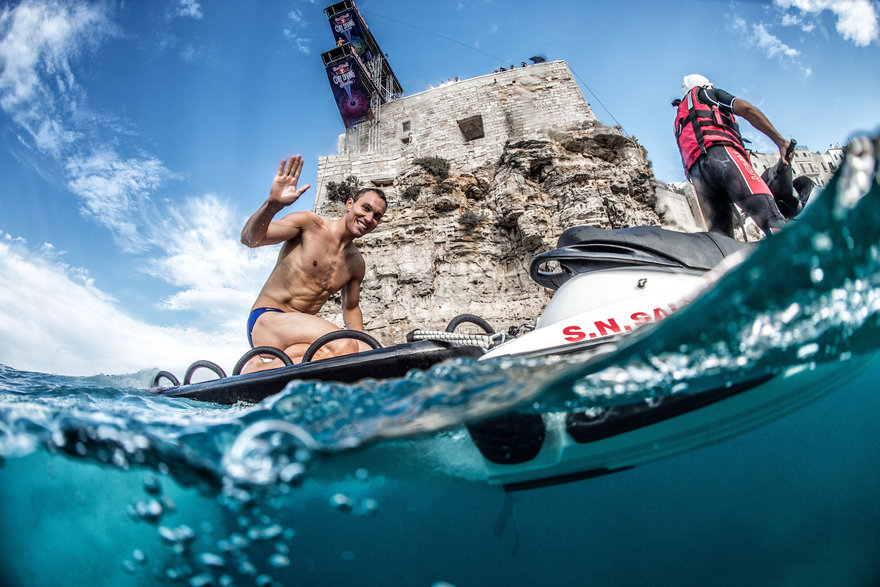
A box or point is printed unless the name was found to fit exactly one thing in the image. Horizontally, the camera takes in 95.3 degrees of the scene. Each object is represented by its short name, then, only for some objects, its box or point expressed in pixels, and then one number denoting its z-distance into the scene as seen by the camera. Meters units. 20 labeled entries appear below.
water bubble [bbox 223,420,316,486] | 1.04
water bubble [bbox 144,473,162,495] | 1.07
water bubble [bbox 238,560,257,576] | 1.02
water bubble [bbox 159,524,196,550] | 1.06
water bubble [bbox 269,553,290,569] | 1.00
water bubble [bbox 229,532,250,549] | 1.04
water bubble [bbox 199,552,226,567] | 1.04
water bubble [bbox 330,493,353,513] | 1.03
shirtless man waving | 2.62
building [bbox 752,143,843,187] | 23.62
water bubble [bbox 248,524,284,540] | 1.02
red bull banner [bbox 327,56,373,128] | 14.16
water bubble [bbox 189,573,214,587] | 1.05
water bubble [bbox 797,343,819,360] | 0.95
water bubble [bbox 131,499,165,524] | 1.06
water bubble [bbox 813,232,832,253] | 0.78
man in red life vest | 2.26
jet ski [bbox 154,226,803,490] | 0.96
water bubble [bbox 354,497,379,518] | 1.01
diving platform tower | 14.05
